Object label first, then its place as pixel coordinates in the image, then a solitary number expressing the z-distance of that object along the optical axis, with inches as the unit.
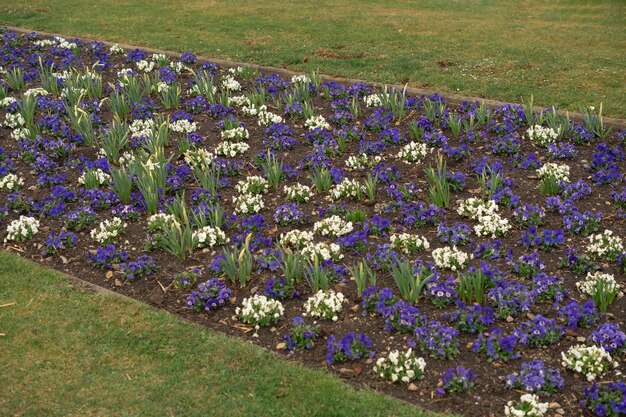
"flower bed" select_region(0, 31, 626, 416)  186.5
